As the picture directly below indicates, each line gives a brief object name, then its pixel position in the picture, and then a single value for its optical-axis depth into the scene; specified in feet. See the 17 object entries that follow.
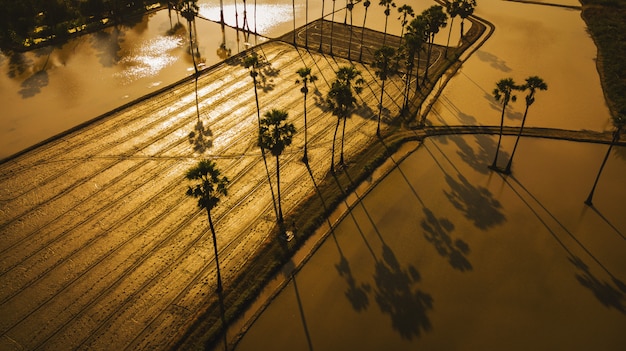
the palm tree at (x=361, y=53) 265.58
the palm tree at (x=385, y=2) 252.75
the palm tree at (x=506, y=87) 166.05
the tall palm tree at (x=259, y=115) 162.42
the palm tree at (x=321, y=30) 282.32
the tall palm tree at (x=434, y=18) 226.58
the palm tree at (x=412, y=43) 201.57
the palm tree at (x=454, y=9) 265.89
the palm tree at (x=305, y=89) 170.04
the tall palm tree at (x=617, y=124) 152.56
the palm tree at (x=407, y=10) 239.34
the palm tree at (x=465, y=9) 269.64
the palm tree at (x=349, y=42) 269.89
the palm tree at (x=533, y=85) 164.55
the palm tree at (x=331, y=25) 272.88
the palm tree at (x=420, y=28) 217.56
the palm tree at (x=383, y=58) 190.00
